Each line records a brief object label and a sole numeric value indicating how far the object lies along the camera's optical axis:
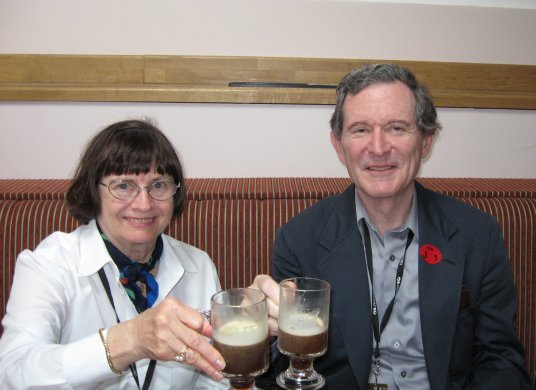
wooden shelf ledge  2.39
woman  1.27
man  1.49
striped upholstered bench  1.95
